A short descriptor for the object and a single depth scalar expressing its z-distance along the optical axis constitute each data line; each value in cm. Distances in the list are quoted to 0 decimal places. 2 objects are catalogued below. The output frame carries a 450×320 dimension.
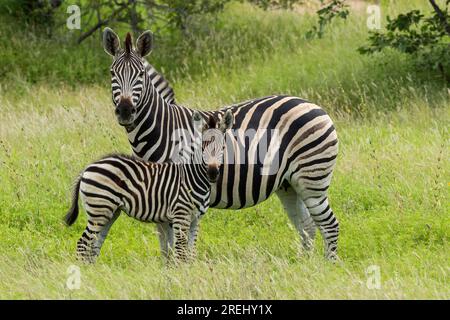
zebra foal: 1831
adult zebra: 1952
